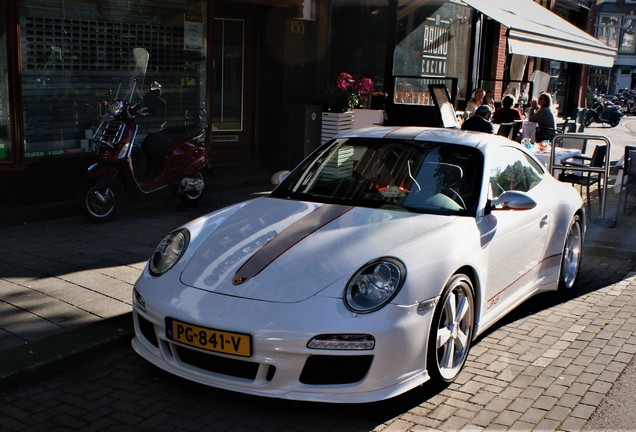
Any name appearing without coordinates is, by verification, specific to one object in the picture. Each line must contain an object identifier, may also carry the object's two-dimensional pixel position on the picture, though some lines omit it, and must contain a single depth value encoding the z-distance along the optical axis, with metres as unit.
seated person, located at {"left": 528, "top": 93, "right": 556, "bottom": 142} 13.56
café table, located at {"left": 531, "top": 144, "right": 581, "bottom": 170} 9.98
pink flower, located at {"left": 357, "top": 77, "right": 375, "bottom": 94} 12.28
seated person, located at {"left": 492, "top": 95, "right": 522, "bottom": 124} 13.42
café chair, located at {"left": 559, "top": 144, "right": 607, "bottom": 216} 9.62
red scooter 8.10
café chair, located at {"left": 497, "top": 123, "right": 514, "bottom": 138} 12.19
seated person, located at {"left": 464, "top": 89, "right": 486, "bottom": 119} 14.26
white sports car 4.01
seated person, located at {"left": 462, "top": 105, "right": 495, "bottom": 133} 9.91
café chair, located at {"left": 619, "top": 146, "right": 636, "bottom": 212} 10.01
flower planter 11.66
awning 12.83
